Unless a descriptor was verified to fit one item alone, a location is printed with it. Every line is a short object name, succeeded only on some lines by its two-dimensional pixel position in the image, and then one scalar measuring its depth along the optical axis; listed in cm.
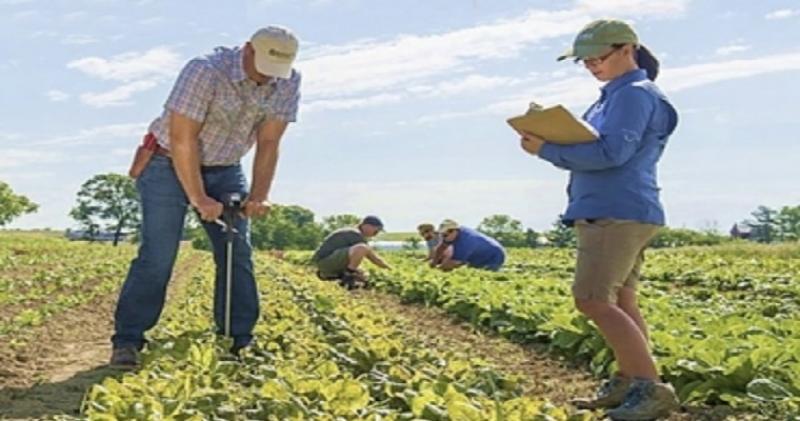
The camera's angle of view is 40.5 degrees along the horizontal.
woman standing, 423
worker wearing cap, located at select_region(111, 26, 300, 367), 534
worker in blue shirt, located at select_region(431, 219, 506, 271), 1474
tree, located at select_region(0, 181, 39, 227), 9756
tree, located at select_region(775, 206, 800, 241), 7319
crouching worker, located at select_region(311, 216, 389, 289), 1437
